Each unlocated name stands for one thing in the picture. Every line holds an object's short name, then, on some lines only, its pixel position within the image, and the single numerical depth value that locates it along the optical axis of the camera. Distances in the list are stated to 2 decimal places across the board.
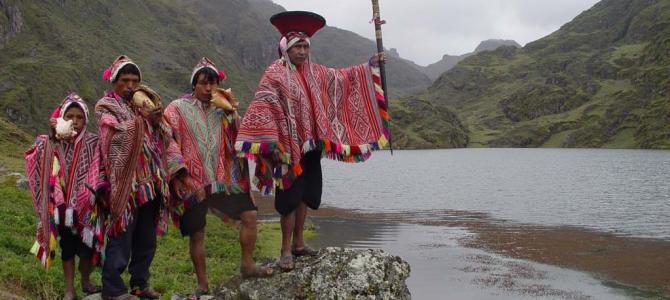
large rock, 6.40
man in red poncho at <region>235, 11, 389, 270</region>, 6.16
